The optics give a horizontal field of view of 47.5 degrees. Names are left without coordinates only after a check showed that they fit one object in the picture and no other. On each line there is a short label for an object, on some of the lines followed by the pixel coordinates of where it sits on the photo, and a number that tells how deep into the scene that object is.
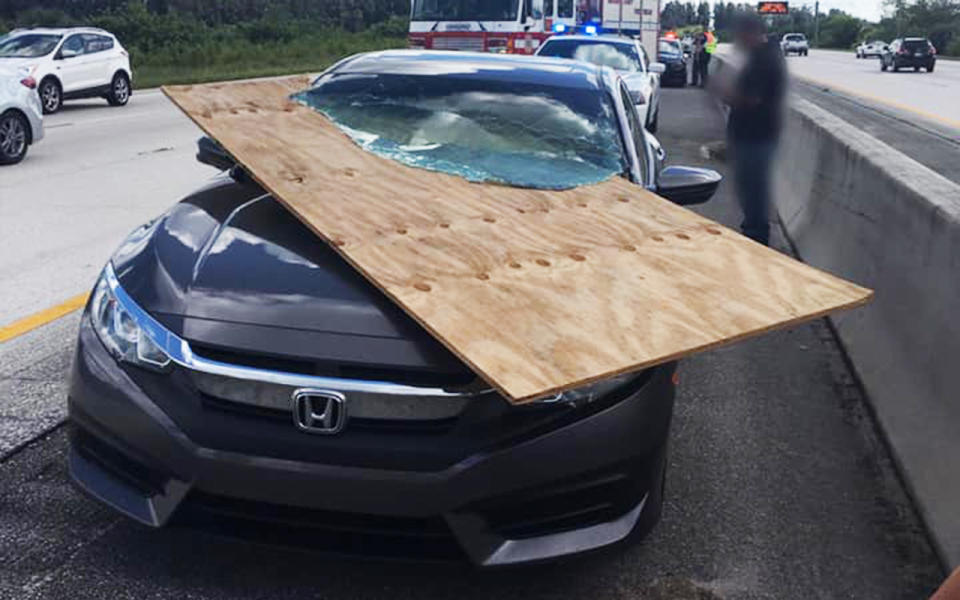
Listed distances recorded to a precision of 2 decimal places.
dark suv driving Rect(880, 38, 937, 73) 54.53
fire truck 22.97
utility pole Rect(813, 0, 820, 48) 136.88
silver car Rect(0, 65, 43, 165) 13.66
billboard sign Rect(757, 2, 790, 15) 105.12
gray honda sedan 3.07
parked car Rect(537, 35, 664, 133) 17.71
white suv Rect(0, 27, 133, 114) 21.67
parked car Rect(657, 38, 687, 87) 36.59
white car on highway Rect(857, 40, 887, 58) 81.74
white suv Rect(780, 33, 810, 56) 90.31
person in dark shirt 7.94
